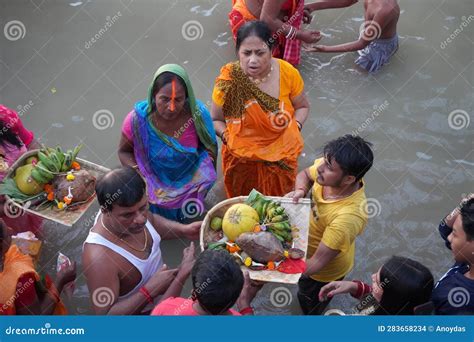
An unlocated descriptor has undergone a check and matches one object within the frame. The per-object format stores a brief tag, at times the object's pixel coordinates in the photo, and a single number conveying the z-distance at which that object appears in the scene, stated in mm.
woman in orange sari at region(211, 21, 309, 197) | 3811
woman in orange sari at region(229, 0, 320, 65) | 5031
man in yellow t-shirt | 3092
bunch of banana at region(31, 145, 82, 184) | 3592
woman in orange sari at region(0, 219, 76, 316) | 2748
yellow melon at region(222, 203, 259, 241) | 3205
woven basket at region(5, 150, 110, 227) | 3514
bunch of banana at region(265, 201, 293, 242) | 3258
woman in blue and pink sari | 3666
